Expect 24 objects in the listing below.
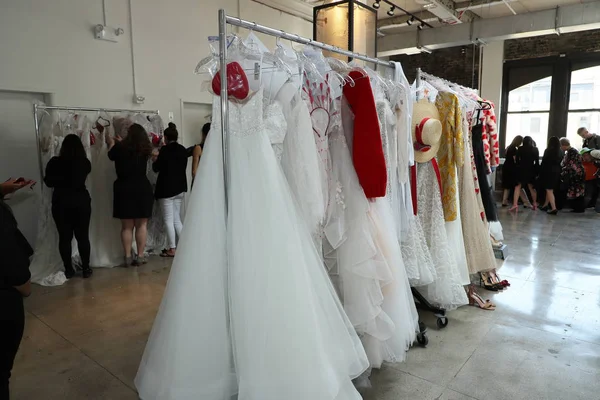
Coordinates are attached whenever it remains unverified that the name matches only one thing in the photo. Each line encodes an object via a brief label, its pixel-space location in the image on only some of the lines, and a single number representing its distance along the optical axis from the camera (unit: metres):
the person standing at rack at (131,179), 4.34
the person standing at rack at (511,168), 8.34
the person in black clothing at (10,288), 1.64
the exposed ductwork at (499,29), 7.41
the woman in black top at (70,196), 4.03
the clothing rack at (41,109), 4.26
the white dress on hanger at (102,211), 4.62
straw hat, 2.80
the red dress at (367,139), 2.13
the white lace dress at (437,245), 2.94
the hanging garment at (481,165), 3.56
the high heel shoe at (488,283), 3.75
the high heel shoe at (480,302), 3.34
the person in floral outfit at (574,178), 7.98
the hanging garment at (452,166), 3.08
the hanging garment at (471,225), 3.29
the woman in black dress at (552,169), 7.93
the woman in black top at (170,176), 4.73
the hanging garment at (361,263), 2.13
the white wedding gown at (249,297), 1.67
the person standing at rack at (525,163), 8.12
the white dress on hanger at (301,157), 1.91
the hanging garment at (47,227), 4.24
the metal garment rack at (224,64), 1.75
